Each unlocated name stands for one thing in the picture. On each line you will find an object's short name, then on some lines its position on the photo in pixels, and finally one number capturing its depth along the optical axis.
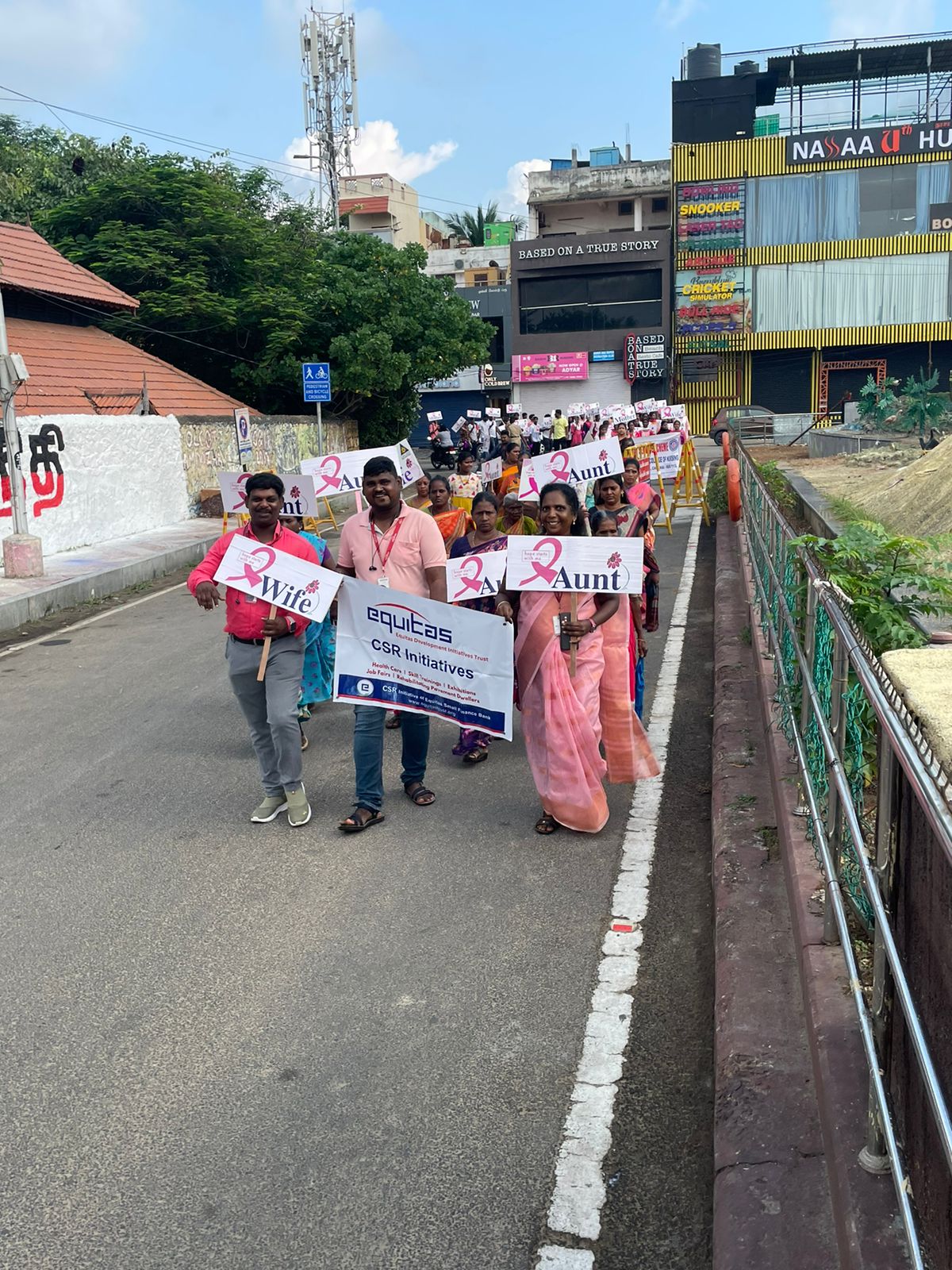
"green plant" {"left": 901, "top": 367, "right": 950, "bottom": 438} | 25.08
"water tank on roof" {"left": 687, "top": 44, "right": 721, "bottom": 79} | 59.00
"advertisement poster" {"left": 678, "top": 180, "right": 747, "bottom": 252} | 55.88
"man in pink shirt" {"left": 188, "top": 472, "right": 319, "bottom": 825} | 5.93
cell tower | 53.25
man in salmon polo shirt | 5.96
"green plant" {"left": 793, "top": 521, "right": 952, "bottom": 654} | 4.76
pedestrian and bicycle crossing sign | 24.05
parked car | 41.53
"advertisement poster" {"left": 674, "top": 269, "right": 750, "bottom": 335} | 56.19
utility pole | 15.17
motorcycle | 40.44
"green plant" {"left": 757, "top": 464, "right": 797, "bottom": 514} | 14.17
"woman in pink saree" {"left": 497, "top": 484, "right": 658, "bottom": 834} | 5.72
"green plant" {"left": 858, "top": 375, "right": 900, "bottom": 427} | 29.77
